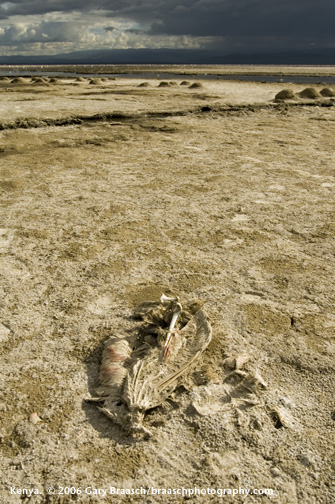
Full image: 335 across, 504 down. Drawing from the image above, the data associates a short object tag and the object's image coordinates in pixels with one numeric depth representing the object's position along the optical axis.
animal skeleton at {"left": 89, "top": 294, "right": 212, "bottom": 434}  2.15
